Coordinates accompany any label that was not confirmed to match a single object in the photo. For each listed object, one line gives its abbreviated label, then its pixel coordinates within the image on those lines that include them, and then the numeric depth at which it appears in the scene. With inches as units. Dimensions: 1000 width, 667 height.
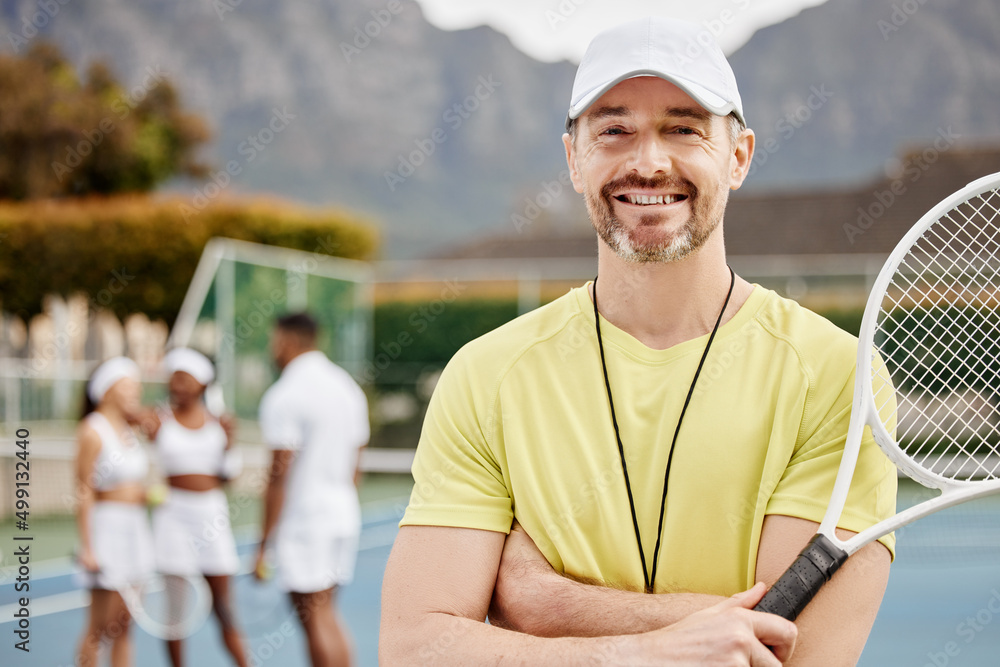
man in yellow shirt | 64.2
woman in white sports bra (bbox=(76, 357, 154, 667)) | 204.2
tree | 1539.1
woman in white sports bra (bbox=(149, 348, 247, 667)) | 216.4
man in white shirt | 200.7
